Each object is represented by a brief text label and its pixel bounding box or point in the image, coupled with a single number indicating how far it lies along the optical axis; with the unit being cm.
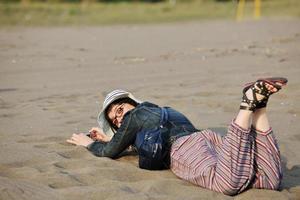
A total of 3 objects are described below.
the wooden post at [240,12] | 2416
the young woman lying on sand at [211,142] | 408
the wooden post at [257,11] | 2495
